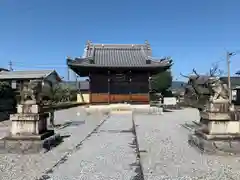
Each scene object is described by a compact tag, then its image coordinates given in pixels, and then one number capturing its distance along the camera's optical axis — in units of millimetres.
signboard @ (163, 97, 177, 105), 21992
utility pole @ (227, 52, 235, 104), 22864
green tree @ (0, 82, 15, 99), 13913
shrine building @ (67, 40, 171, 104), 17460
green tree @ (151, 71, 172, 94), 35495
